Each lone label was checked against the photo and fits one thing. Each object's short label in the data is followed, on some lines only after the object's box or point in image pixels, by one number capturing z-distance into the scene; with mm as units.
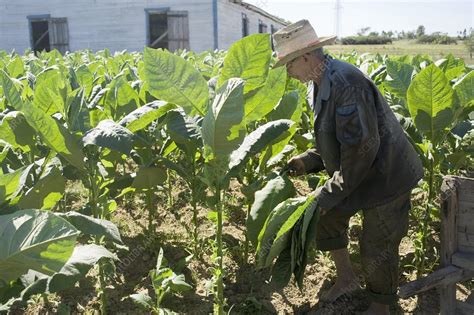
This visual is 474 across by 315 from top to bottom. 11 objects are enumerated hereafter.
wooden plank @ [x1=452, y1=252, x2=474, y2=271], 2293
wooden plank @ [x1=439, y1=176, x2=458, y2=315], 2312
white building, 20078
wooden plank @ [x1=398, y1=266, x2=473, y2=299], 2279
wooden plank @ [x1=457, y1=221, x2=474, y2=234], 2321
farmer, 2230
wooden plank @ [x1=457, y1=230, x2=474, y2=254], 2334
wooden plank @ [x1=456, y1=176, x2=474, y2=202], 2281
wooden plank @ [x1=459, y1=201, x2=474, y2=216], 2292
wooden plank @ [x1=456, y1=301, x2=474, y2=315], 2361
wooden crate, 2287
